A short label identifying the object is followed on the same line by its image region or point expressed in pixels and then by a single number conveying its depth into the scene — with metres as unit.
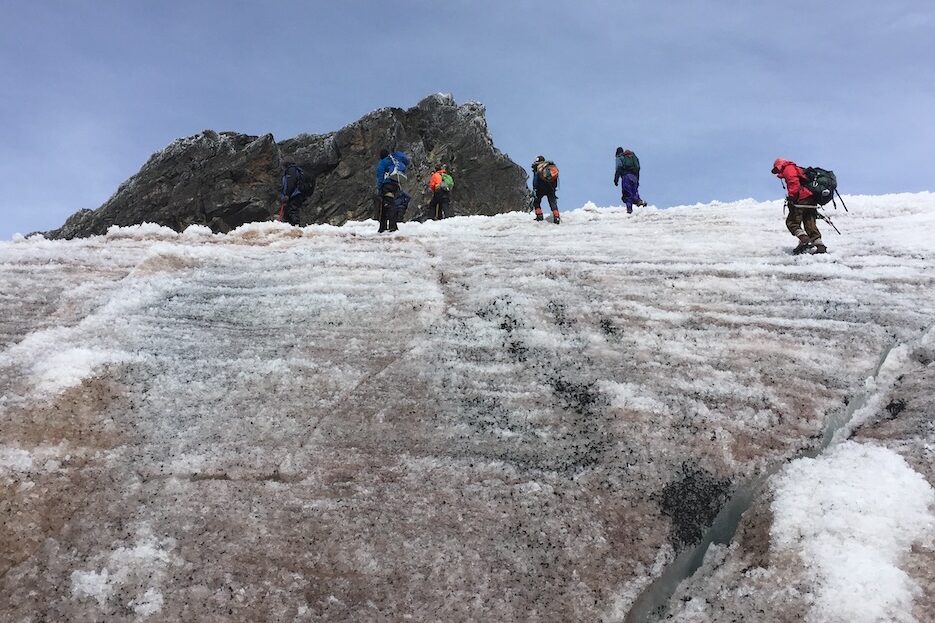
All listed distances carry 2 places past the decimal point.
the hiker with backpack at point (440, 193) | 27.00
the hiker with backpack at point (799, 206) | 12.89
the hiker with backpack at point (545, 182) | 20.62
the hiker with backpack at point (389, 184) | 17.91
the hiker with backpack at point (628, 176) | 23.08
